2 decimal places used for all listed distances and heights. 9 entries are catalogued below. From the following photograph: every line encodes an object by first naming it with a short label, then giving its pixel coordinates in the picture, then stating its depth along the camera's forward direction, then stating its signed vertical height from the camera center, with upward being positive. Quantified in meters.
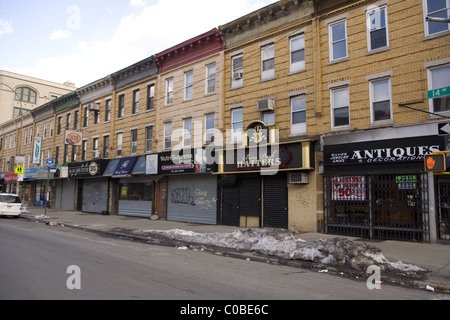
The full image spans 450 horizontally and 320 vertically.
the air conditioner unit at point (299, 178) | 14.64 +0.57
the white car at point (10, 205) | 21.61 -1.05
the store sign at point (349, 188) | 13.27 +0.13
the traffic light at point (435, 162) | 7.90 +0.71
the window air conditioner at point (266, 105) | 16.09 +4.18
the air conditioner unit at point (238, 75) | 18.22 +6.37
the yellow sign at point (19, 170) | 26.08 +1.51
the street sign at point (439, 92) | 8.03 +2.47
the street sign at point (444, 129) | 10.22 +1.99
